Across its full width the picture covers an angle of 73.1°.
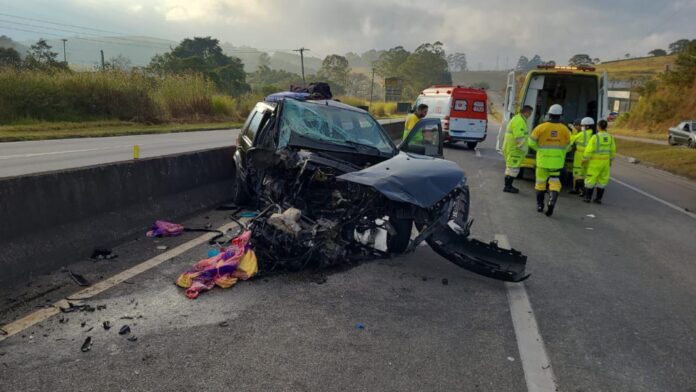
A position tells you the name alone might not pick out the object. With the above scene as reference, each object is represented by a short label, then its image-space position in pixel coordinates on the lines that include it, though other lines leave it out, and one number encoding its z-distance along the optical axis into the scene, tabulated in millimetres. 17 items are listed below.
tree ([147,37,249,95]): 51438
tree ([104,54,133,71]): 25156
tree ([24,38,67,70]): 22359
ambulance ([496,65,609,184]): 10922
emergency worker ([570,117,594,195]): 9898
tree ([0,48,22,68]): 39925
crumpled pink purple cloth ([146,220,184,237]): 5621
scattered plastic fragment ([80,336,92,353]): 2994
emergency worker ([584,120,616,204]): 9258
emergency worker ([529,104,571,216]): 8086
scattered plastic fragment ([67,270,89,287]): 4050
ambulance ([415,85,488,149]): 18891
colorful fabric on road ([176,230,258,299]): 4121
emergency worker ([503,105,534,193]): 9703
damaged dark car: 4480
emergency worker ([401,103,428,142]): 9109
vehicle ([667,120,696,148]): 24597
